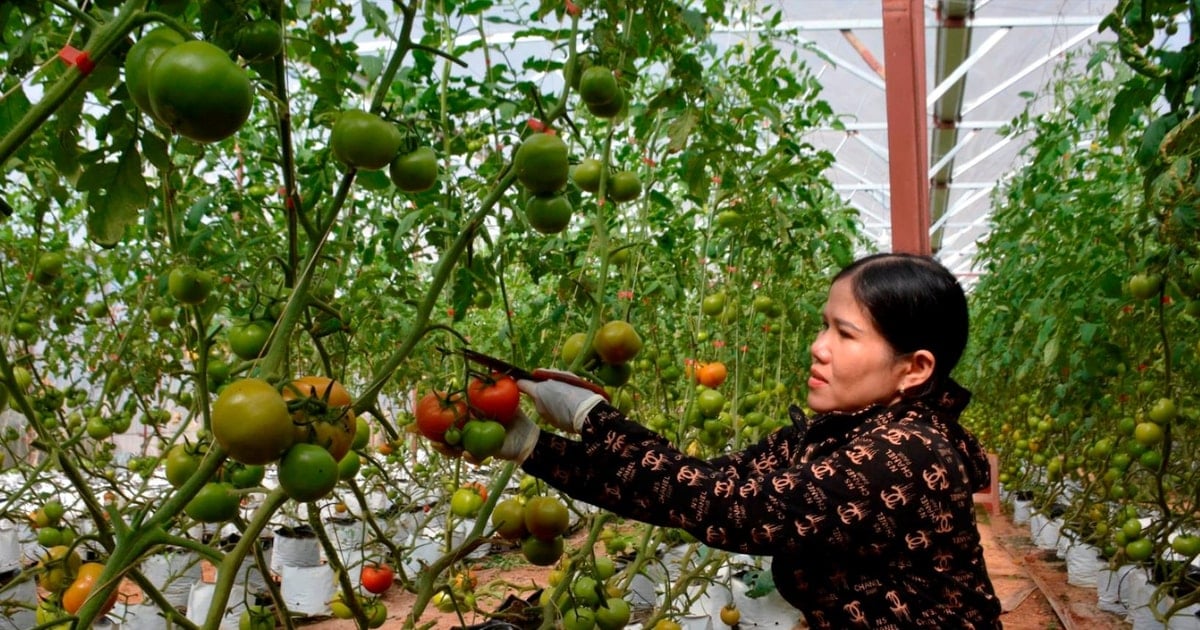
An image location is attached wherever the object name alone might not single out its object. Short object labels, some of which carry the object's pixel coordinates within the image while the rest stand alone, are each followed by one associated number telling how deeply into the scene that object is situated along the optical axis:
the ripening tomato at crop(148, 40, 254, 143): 0.63
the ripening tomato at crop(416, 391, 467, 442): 1.05
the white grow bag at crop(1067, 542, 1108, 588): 4.44
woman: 1.17
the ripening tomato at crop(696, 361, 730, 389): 2.19
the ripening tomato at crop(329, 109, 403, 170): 0.85
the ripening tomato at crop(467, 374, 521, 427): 1.08
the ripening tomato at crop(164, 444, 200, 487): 1.03
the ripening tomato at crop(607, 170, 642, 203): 1.50
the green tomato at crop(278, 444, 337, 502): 0.76
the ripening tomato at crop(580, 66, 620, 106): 1.17
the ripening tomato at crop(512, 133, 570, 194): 0.96
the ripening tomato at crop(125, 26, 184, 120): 0.68
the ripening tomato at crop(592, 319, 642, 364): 1.25
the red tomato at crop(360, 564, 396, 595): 2.44
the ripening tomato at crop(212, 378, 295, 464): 0.72
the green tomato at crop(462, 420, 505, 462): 1.03
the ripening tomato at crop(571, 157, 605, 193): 1.44
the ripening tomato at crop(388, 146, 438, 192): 0.95
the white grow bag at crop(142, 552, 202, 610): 3.68
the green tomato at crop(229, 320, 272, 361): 1.07
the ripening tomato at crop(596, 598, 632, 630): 1.62
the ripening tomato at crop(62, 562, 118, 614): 1.25
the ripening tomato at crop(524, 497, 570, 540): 1.24
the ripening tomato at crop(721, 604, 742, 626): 3.10
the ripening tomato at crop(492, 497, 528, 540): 1.30
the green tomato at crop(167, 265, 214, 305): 1.25
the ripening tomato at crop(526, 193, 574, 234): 1.09
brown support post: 2.81
